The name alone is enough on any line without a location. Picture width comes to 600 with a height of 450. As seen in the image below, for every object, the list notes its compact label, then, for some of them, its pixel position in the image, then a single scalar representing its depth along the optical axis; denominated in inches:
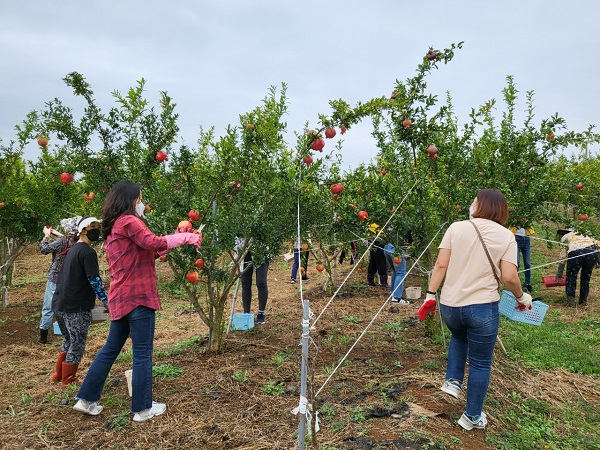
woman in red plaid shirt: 124.3
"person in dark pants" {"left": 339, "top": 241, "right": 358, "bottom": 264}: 353.3
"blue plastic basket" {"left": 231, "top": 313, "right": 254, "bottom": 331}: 225.1
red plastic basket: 307.4
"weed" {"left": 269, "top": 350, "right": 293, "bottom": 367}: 172.9
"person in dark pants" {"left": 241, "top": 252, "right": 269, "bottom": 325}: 231.1
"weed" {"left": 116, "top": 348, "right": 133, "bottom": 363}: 195.2
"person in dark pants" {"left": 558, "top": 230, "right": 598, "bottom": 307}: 273.0
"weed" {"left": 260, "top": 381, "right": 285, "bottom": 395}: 144.5
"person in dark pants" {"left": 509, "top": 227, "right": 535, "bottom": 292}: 327.6
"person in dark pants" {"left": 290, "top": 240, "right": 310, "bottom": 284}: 398.3
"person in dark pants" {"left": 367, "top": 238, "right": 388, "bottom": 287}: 345.4
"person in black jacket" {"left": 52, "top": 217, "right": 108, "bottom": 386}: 155.4
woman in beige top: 117.3
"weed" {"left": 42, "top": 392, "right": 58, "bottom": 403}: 148.5
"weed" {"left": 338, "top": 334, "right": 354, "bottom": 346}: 203.2
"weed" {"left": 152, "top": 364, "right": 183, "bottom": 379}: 163.0
